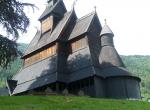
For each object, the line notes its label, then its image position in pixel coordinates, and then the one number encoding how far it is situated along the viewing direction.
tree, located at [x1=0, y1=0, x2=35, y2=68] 16.54
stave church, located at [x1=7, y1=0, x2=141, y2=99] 19.95
